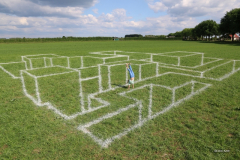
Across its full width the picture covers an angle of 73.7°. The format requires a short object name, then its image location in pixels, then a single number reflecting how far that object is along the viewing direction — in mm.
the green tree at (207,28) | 72438
